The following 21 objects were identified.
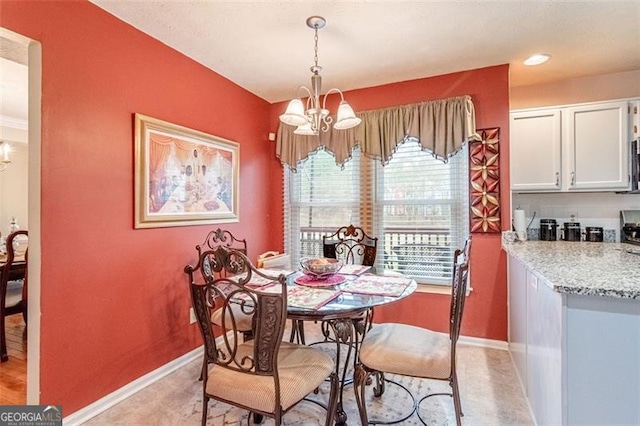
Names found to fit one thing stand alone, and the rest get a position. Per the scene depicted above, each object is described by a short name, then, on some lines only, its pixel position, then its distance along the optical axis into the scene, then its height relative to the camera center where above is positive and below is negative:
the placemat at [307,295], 1.64 -0.44
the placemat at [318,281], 2.03 -0.43
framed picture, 2.33 +0.32
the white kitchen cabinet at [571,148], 2.76 +0.59
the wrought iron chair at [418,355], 1.67 -0.74
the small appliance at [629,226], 2.83 -0.10
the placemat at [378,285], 1.85 -0.43
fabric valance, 2.95 +0.82
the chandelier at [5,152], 3.94 +0.79
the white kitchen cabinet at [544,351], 1.35 -0.66
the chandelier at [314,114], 2.00 +0.65
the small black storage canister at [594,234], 3.01 -0.18
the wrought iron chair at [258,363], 1.36 -0.70
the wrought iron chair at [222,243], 2.23 -0.28
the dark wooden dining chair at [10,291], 2.67 -0.71
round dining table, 1.56 -0.45
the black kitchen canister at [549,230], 3.09 -0.15
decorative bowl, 2.15 -0.35
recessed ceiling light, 2.71 +1.33
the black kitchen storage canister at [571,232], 3.05 -0.16
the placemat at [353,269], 2.36 -0.41
